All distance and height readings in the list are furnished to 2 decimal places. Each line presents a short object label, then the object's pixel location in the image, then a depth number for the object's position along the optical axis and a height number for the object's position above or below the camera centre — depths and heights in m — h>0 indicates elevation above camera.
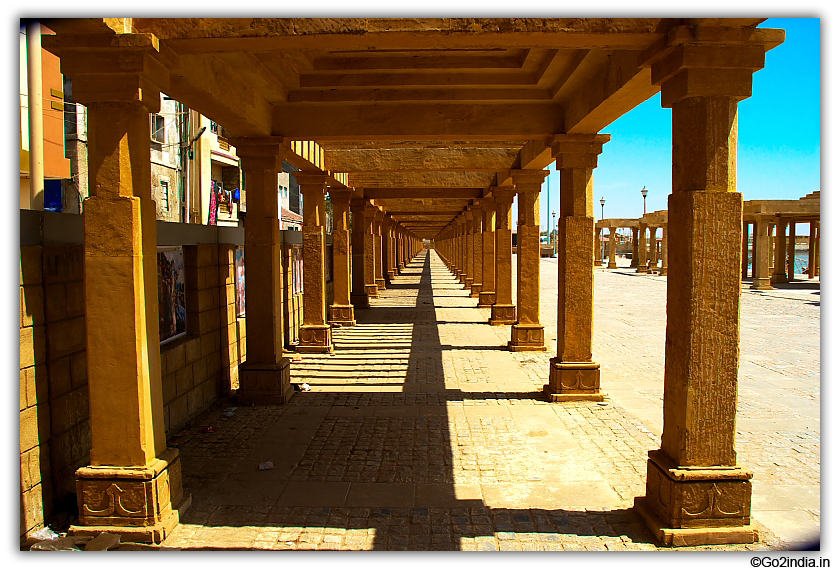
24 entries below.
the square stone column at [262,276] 8.23 -0.30
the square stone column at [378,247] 24.98 +0.29
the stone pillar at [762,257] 26.31 -0.35
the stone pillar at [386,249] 28.70 +0.22
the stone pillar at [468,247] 24.53 +0.25
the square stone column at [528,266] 11.73 -0.28
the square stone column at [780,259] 30.01 -0.52
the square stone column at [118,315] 4.39 -0.44
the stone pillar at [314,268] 12.01 -0.29
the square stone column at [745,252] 32.53 -0.16
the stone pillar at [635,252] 44.48 -0.11
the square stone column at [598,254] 50.92 -0.28
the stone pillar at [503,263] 15.45 -0.29
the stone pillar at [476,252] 22.86 +0.02
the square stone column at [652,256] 39.76 -0.39
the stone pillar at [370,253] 21.70 +0.02
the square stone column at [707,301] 4.28 -0.38
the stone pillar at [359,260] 19.41 -0.21
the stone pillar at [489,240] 18.05 +0.38
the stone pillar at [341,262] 14.87 -0.21
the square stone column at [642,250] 41.59 +0.04
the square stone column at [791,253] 31.41 -0.22
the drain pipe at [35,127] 7.32 +1.75
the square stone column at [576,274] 8.02 -0.31
